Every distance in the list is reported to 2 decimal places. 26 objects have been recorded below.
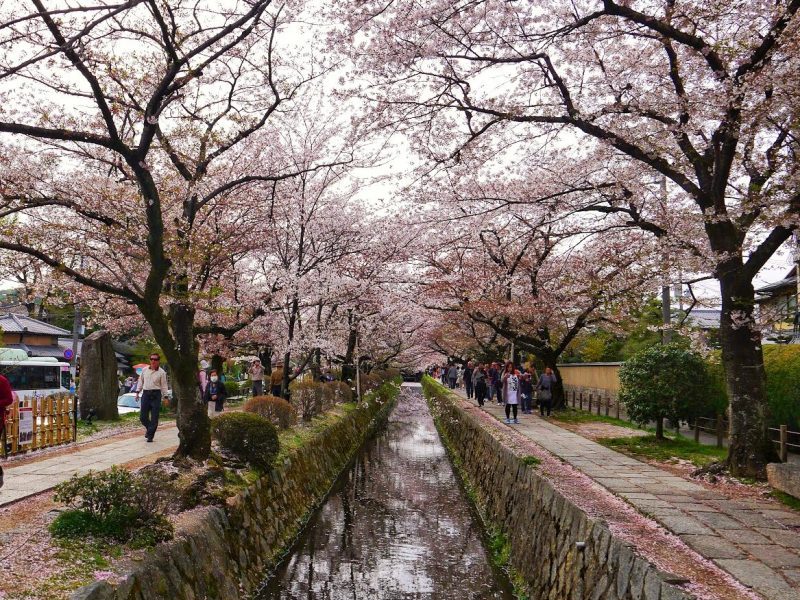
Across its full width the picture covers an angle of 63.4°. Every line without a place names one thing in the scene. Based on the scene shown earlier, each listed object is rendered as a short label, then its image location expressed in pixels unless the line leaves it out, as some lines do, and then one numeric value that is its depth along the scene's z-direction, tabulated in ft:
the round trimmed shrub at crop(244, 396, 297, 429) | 43.45
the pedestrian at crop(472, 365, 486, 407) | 81.87
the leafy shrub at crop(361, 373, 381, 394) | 106.82
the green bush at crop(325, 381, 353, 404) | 75.36
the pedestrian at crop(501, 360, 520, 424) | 56.65
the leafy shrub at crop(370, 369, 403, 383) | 144.31
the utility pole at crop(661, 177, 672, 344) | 52.33
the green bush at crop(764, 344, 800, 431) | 38.63
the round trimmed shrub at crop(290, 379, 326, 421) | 56.75
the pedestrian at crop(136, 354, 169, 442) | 42.12
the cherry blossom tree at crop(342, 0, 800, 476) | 25.32
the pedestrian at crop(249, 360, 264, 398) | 68.69
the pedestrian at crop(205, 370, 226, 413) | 67.46
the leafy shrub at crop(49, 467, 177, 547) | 19.01
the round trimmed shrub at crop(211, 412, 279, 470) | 32.45
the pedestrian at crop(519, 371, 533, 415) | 70.69
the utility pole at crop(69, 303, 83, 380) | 87.61
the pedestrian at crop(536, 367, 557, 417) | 64.85
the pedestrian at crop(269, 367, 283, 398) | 65.46
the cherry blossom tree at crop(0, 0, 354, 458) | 23.76
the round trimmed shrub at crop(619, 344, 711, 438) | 42.04
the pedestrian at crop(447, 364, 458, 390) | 133.39
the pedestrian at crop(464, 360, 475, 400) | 102.01
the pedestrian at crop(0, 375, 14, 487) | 23.43
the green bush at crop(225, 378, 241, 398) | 99.34
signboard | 35.65
